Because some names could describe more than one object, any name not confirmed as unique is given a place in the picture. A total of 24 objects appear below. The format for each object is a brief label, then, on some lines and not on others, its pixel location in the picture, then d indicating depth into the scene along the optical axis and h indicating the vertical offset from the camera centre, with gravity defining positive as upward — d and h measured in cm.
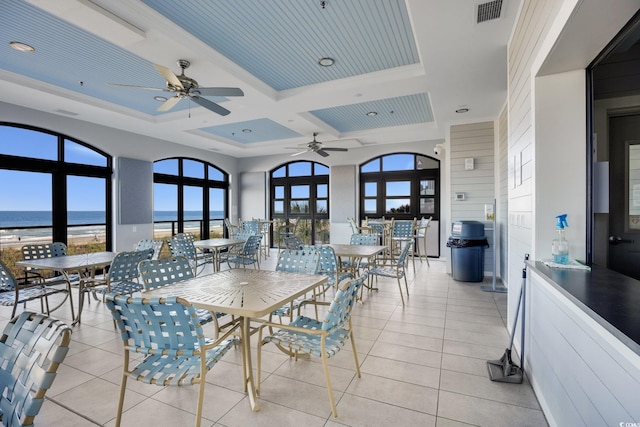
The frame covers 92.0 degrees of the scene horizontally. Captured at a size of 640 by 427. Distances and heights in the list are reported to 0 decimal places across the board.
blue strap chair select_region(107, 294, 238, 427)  160 -68
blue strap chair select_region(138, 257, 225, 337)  256 -53
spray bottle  204 -21
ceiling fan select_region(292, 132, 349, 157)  719 +158
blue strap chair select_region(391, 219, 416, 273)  717 -41
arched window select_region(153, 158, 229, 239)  802 +47
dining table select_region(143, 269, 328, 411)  194 -57
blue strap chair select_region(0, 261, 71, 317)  329 -91
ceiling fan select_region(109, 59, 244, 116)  348 +146
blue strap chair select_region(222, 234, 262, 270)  571 -74
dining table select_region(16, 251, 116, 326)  347 -59
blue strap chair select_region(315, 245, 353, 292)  384 -64
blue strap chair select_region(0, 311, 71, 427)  100 -52
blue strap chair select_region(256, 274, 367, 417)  195 -85
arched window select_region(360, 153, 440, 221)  829 +77
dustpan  236 -123
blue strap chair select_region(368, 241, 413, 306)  428 -82
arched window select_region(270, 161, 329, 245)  966 +48
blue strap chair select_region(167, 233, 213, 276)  545 -59
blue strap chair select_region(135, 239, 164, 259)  474 -48
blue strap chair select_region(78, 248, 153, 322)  356 -74
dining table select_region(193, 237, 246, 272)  560 -57
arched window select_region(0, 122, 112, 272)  534 +44
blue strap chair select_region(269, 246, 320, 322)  319 -50
